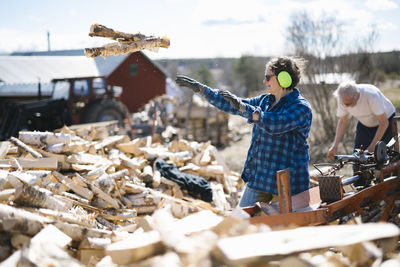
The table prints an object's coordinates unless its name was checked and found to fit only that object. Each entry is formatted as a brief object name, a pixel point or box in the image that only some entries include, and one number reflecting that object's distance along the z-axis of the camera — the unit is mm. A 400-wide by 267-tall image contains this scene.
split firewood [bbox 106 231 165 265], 1900
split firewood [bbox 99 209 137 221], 4250
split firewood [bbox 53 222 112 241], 2443
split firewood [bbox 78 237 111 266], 2414
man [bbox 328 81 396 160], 4473
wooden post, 2642
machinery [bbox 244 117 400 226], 2646
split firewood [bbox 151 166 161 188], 5741
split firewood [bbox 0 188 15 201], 2901
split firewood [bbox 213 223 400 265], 1700
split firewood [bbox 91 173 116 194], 4883
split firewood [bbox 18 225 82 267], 1900
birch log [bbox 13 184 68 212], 2711
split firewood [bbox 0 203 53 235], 2279
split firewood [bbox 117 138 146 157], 6688
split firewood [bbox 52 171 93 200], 4574
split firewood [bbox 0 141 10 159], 4965
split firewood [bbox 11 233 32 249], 2252
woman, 3166
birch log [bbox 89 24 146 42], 3418
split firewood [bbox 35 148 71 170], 5180
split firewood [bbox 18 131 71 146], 5504
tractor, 10016
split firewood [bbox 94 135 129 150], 6509
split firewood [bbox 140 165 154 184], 5727
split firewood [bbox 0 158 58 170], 4500
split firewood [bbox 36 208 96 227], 2697
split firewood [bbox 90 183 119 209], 4695
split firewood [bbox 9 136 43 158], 5152
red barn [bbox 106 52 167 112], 24047
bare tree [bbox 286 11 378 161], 12461
